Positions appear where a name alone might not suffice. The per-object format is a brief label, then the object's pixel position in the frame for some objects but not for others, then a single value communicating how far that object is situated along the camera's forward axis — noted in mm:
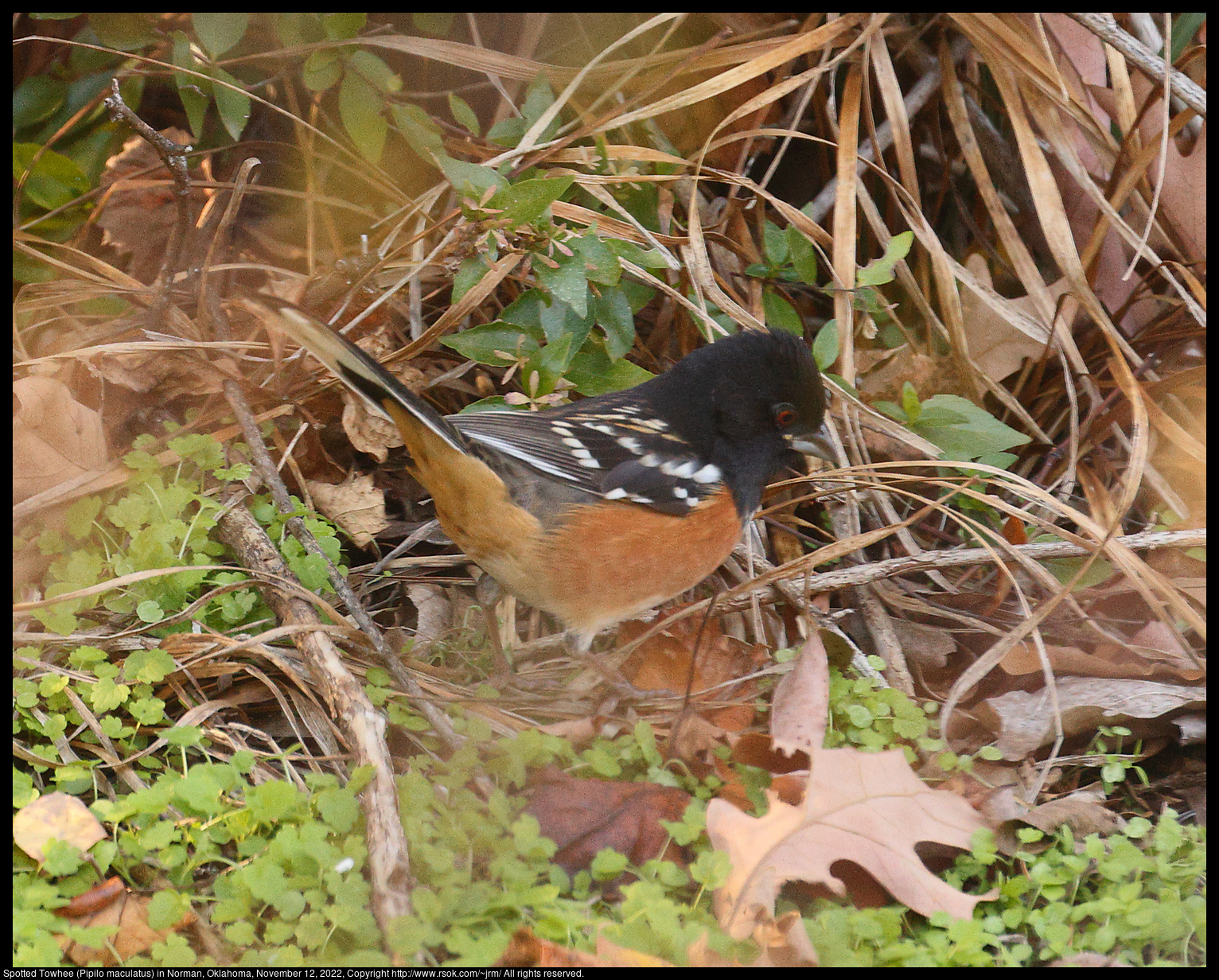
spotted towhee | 3775
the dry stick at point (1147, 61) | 4762
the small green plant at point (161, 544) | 3723
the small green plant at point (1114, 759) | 3416
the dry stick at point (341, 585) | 3479
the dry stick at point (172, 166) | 4008
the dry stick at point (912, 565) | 4250
